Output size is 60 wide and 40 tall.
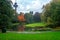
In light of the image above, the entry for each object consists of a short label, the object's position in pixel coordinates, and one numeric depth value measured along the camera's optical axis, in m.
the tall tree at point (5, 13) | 10.94
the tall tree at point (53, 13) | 16.01
